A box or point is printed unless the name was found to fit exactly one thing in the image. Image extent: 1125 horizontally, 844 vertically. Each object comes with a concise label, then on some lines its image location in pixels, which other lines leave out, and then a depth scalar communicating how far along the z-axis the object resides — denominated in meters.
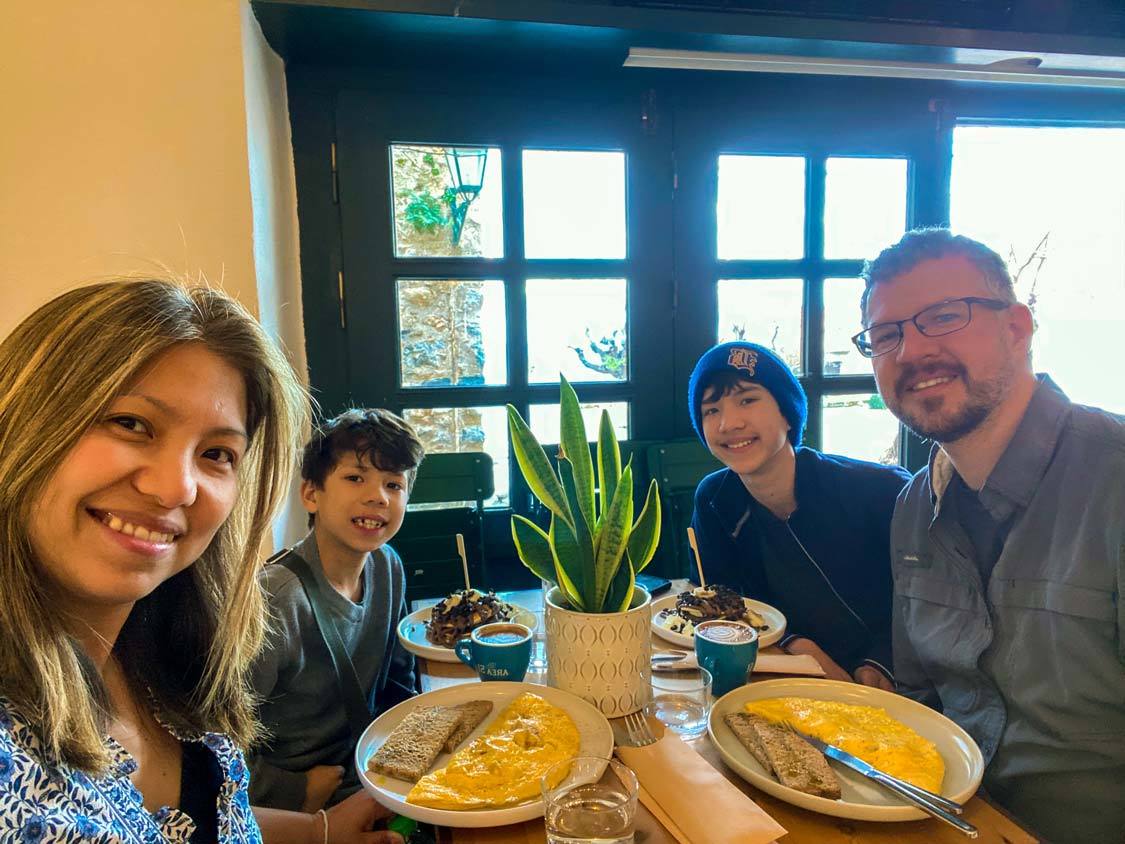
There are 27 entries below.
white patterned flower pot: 1.10
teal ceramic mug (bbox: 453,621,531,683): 1.21
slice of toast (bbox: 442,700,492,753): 1.04
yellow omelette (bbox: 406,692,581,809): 0.88
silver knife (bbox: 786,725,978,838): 0.80
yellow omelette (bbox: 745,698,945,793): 0.93
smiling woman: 0.65
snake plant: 1.16
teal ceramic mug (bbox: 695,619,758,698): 1.17
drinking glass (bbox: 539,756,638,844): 0.80
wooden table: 0.83
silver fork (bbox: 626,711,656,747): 1.02
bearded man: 1.13
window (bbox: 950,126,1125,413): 2.90
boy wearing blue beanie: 1.77
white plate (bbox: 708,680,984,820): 0.84
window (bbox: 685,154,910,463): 2.77
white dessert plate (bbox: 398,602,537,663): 1.42
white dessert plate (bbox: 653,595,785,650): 1.44
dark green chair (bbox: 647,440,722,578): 2.58
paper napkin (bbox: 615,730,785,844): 0.79
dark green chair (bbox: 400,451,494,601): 2.39
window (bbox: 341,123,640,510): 2.49
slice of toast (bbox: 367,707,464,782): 0.94
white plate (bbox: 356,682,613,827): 0.85
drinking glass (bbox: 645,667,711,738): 1.09
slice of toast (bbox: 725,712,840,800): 0.88
